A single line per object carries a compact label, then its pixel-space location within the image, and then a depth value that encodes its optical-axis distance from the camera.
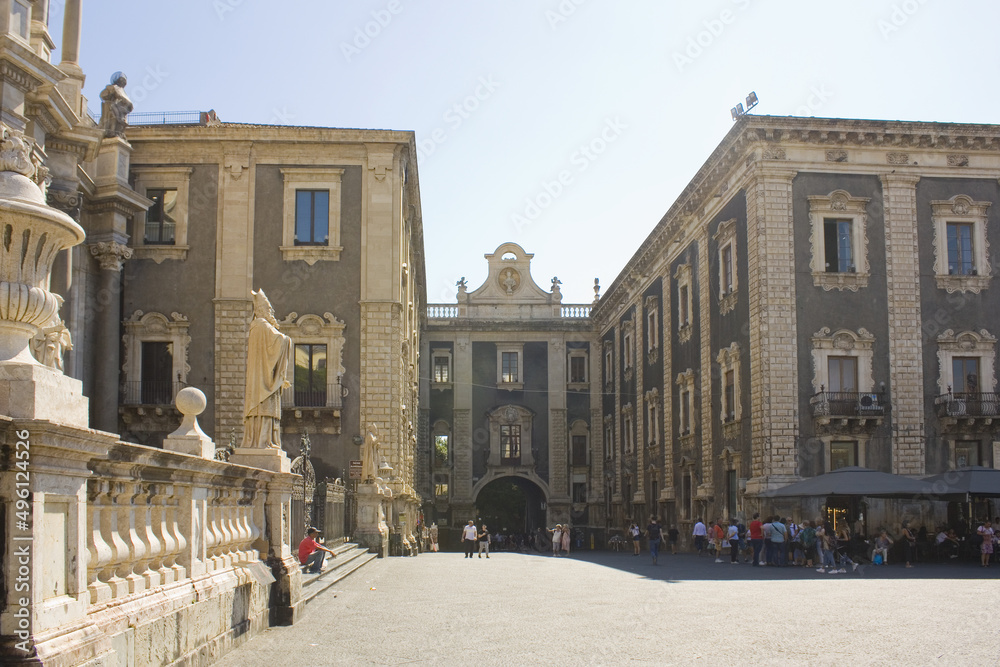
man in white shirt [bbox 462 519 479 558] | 33.81
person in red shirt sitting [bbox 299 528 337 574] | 15.48
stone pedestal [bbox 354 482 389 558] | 28.83
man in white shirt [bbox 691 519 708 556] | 33.50
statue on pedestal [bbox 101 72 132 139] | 29.27
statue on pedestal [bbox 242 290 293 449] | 12.01
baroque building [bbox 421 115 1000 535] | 29.52
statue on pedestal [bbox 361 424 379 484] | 29.22
